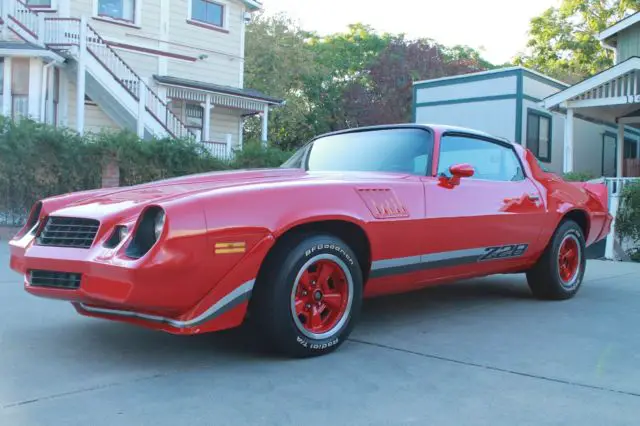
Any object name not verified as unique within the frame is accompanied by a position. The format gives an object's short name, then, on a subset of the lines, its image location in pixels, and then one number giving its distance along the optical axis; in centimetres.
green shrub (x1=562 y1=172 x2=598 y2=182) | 1537
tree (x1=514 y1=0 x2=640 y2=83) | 3428
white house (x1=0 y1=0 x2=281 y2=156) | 1733
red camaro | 343
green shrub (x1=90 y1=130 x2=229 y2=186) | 1176
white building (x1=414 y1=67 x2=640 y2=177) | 1970
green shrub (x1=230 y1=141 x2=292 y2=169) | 1391
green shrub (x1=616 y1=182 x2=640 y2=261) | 1091
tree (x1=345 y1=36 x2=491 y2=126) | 3725
